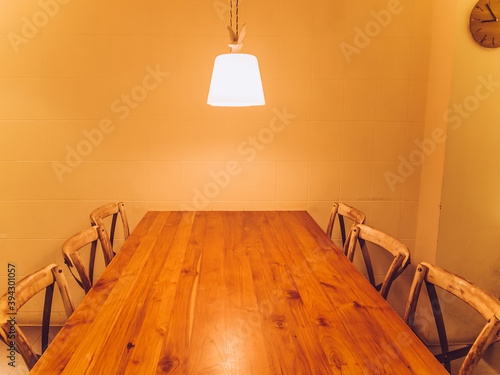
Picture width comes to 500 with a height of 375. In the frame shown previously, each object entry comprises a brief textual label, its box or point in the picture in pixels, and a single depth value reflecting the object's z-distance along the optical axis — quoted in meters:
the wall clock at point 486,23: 2.19
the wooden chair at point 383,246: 1.41
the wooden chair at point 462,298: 0.94
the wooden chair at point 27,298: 0.96
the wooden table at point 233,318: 0.90
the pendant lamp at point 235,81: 1.53
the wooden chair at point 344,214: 1.89
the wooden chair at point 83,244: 1.41
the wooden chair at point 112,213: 1.93
